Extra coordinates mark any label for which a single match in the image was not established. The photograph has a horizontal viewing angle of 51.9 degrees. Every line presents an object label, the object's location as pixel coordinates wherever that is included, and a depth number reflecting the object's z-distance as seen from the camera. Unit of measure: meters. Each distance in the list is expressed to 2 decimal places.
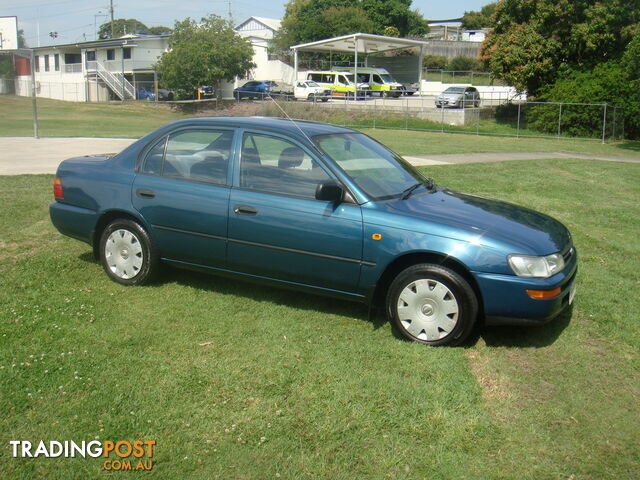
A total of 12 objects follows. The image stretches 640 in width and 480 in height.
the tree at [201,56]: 48.59
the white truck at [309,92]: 42.31
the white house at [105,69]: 54.19
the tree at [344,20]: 65.69
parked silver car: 36.22
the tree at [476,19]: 83.75
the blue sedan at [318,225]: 4.73
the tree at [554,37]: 28.38
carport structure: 42.69
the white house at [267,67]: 65.44
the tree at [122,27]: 102.38
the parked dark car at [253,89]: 48.59
